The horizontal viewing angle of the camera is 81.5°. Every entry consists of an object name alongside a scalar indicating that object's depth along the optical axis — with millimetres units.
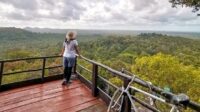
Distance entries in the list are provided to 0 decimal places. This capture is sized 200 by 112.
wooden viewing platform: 2217
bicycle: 1194
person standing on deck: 3026
